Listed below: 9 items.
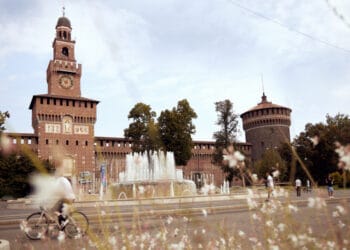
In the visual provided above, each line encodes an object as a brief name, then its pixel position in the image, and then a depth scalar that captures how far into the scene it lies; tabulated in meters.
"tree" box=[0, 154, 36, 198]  35.06
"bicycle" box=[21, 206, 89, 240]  6.55
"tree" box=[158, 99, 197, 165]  39.94
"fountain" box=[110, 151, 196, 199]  20.38
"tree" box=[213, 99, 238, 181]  45.03
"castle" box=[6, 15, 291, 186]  45.28
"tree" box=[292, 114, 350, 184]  42.94
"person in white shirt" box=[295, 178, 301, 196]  20.61
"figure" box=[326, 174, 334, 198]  17.44
